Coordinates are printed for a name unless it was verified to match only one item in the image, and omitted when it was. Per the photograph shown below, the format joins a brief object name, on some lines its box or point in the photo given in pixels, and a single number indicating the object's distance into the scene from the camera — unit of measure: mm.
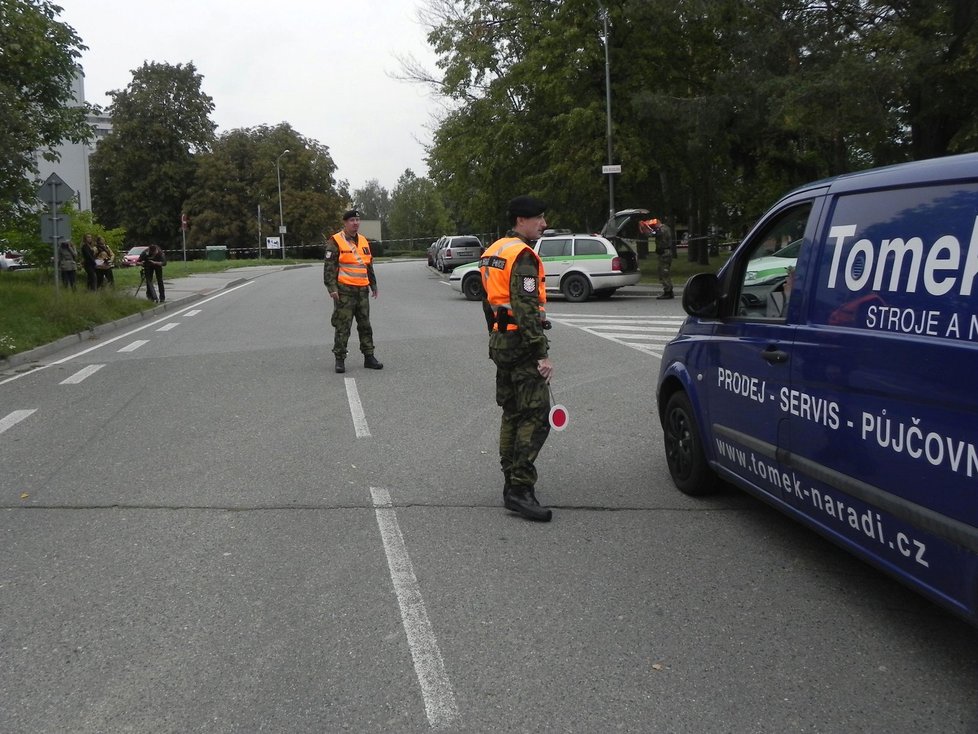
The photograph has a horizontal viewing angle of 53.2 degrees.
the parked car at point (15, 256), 23312
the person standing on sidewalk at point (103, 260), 23328
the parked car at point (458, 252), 42094
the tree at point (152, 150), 77562
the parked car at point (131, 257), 52197
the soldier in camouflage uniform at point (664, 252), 22625
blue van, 3279
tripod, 23594
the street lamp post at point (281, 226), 67838
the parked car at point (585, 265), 23047
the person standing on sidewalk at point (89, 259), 22484
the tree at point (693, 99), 20125
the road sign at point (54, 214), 19281
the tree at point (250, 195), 75938
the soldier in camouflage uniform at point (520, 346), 5336
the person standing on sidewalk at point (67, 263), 21797
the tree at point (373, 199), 177475
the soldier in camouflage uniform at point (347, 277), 11203
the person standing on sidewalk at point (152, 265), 23453
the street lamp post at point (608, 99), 27797
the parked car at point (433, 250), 46809
